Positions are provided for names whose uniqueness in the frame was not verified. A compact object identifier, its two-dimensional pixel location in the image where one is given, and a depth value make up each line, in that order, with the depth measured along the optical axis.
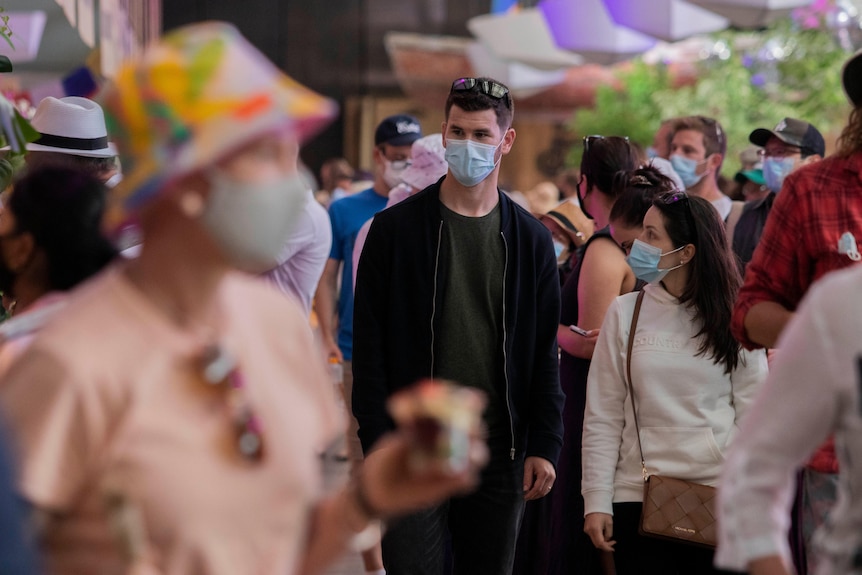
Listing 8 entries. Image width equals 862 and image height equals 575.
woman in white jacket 7.57
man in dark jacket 7.89
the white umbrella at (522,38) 38.81
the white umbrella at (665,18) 32.34
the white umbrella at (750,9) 27.09
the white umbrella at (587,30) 36.69
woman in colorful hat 3.37
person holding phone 9.16
